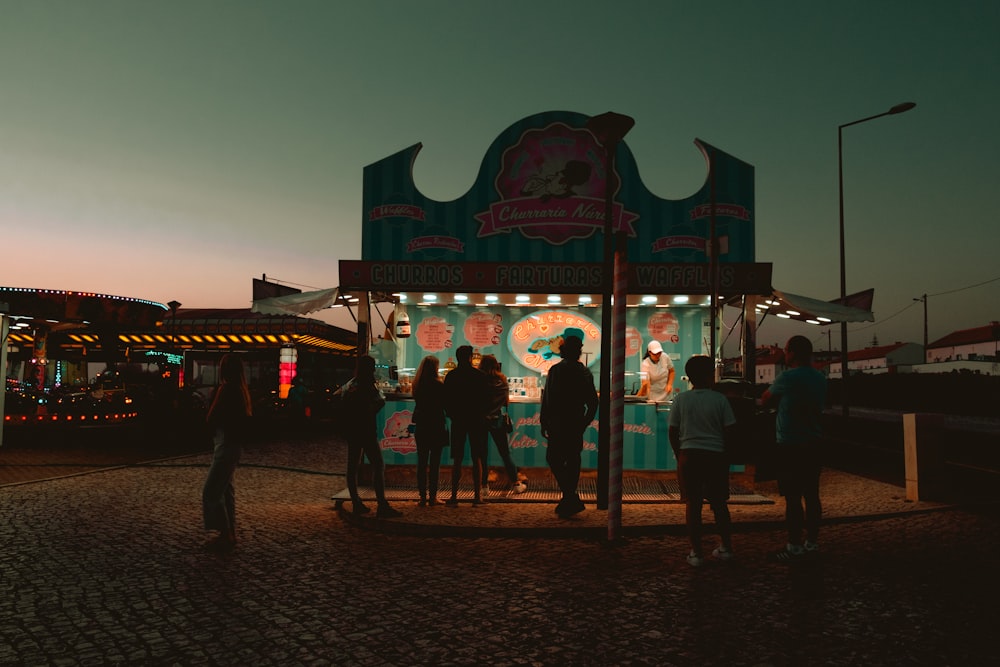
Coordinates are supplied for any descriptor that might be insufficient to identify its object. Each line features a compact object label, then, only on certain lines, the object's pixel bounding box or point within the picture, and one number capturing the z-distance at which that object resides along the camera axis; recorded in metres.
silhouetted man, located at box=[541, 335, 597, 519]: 9.10
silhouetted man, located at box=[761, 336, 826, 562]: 7.02
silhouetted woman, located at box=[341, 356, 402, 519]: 9.23
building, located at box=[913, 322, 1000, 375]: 80.88
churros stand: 12.04
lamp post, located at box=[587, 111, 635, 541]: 7.80
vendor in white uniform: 13.23
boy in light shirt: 6.79
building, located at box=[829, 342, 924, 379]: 114.19
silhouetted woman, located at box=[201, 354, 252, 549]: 7.54
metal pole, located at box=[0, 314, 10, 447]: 18.45
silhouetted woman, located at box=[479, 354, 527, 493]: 10.45
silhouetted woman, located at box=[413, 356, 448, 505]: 9.79
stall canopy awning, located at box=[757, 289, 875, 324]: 12.37
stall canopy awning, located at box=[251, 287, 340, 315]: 12.47
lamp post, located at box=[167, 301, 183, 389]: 38.84
